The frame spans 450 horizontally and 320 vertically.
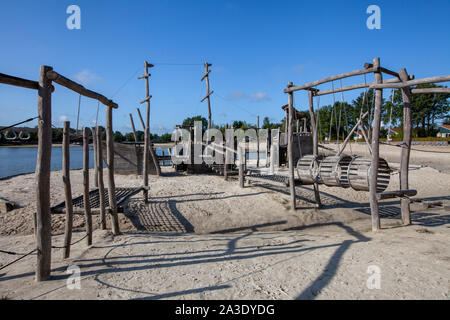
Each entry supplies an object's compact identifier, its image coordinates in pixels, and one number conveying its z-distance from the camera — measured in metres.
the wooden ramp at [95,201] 5.24
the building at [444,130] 53.27
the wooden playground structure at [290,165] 3.36
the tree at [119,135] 60.60
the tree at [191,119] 79.05
